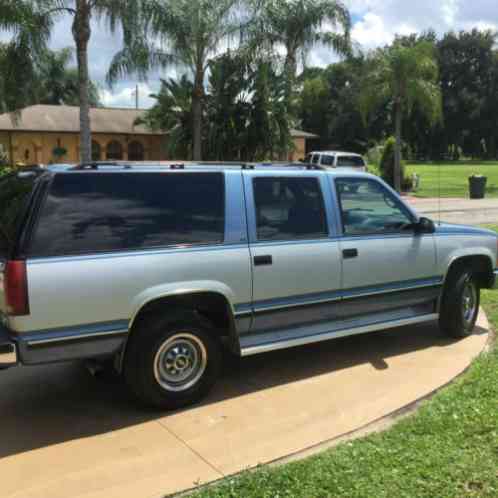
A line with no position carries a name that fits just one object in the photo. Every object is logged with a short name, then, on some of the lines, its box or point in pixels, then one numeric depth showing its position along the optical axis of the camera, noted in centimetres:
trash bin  2614
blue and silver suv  377
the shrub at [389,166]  3031
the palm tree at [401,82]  2762
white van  2502
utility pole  5395
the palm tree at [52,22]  1617
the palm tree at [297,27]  2134
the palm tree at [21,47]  1584
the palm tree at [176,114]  2400
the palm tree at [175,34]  1716
